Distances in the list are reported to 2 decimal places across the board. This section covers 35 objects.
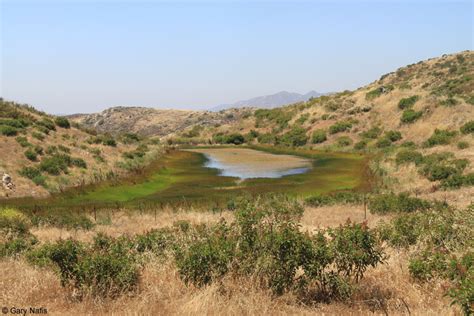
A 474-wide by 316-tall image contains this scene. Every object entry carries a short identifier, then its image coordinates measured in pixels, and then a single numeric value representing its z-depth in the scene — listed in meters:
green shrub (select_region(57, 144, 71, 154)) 44.12
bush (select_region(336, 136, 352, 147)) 75.01
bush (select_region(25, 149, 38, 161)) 39.07
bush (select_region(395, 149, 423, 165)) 41.75
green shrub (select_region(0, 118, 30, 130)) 45.25
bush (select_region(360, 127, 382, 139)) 75.00
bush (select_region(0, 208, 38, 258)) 14.38
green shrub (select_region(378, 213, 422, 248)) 13.55
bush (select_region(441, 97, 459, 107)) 68.31
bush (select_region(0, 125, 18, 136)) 41.92
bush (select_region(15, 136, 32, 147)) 40.88
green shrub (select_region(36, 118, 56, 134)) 48.67
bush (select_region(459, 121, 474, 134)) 54.16
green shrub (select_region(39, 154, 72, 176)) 37.72
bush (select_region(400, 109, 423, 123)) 71.75
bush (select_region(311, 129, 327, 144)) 80.38
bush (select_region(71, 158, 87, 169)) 41.34
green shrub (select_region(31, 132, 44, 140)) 44.58
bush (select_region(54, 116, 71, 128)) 56.28
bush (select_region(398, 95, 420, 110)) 78.44
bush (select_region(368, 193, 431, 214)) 24.34
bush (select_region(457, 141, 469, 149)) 44.72
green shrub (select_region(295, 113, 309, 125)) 96.06
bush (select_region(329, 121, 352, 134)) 81.88
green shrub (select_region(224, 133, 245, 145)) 95.44
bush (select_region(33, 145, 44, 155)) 40.75
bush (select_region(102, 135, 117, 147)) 54.45
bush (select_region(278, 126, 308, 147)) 82.31
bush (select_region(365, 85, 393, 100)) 94.32
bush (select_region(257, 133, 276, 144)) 90.06
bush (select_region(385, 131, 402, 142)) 69.44
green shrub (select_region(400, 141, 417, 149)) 59.69
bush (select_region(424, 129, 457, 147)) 54.28
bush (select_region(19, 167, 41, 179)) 35.56
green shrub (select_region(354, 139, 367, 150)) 70.99
